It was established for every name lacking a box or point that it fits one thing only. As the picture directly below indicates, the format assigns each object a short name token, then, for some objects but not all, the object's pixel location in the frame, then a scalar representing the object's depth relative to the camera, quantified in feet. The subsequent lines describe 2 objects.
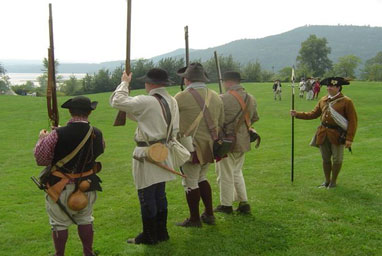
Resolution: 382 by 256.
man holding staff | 25.40
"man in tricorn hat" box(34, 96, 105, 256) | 14.32
